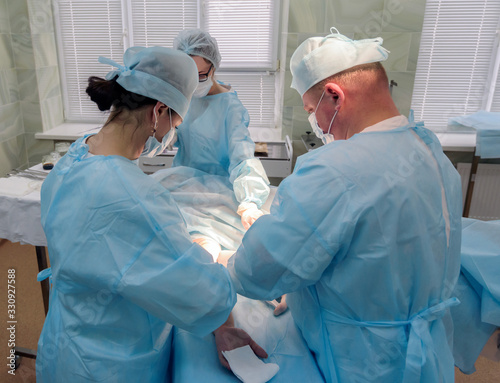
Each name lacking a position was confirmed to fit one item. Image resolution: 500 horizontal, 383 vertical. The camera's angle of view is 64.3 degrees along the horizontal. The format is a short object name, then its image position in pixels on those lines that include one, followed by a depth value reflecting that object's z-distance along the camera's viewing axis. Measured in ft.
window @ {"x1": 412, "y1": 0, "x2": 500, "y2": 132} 10.70
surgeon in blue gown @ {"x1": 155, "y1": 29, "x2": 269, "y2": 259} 5.77
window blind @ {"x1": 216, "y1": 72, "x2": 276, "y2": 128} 11.85
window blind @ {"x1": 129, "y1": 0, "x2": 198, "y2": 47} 11.25
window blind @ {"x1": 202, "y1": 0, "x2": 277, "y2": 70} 10.94
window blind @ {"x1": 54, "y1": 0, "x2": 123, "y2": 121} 11.44
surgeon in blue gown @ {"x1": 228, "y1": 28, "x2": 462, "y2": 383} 3.01
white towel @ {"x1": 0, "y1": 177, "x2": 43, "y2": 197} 6.39
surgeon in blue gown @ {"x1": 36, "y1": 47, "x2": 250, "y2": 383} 3.09
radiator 10.74
